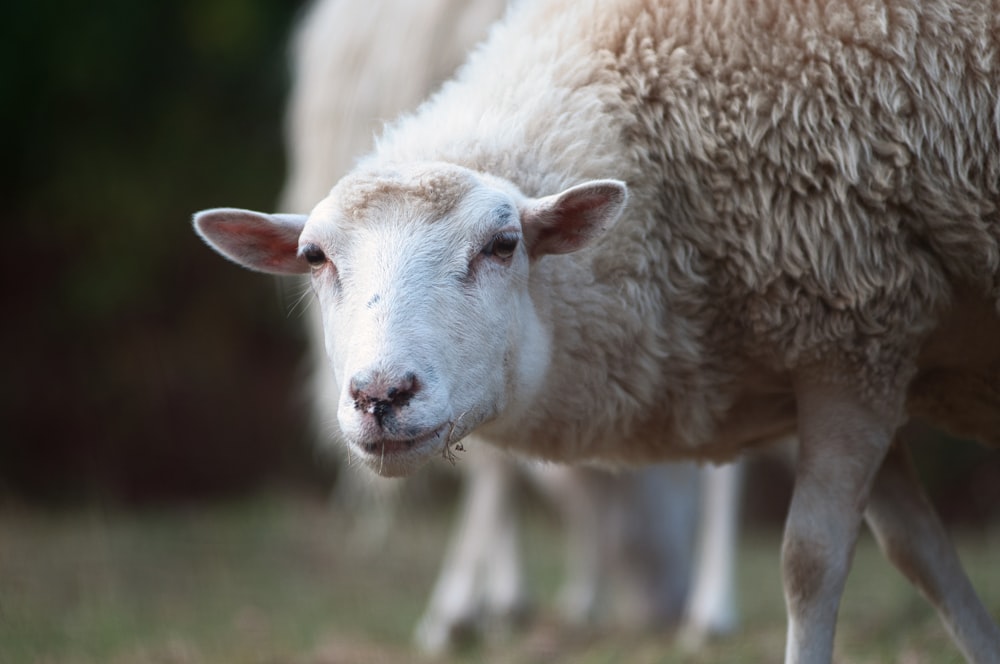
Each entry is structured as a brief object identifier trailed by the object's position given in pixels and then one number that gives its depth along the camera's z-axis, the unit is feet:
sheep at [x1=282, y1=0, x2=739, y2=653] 35.86
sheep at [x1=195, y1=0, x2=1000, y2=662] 18.70
